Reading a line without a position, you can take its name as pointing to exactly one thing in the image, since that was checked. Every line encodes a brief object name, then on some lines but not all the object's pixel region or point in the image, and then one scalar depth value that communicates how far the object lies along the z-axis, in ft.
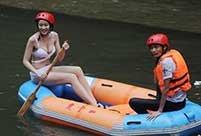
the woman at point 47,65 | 47.56
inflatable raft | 41.19
